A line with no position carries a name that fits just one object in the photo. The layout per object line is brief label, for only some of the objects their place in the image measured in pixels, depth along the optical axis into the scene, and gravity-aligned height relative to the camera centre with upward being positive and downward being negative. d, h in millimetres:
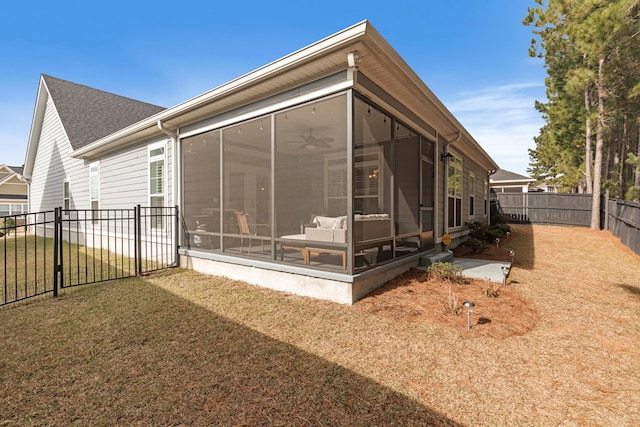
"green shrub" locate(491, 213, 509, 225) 11664 -550
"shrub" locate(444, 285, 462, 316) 3582 -1274
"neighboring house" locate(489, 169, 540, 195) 22406 +1916
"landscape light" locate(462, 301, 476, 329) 3100 -1081
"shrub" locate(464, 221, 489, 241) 8523 -701
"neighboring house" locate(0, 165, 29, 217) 20225 +930
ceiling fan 5105 +1191
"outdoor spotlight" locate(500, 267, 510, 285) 4850 -1170
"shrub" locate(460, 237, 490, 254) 7375 -997
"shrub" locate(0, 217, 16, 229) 15486 -814
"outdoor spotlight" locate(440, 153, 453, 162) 7184 +1252
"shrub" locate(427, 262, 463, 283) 4883 -1129
